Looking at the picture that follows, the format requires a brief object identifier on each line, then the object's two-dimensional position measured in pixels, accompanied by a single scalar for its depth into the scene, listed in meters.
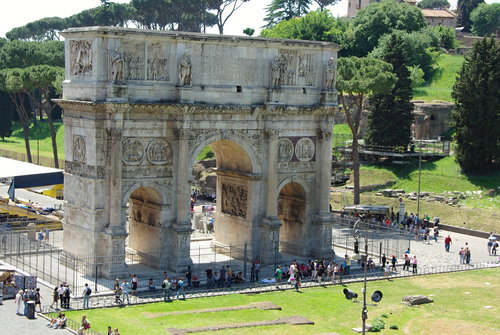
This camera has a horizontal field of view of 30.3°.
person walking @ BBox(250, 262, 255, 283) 52.44
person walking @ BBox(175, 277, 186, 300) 48.56
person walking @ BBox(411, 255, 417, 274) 56.28
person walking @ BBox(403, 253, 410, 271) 57.12
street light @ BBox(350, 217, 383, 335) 36.47
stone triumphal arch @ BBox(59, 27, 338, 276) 50.81
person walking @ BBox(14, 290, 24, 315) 43.80
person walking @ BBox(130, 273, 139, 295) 48.66
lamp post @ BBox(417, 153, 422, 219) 71.93
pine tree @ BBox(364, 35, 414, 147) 84.88
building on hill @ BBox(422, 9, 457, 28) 146.00
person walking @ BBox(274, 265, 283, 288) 52.31
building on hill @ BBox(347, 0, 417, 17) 155.88
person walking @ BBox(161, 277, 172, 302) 47.88
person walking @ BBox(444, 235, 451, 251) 62.98
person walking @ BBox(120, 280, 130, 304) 46.94
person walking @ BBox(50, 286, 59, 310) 44.94
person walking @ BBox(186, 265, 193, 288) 51.03
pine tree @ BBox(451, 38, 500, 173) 79.00
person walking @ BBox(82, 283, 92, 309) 45.47
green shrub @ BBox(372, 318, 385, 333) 43.47
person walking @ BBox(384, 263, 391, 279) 55.19
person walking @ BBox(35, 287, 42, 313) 44.44
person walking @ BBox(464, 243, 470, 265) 59.06
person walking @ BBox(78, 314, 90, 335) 40.12
